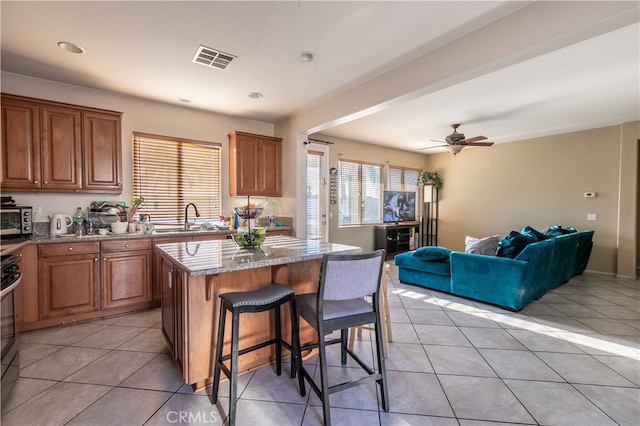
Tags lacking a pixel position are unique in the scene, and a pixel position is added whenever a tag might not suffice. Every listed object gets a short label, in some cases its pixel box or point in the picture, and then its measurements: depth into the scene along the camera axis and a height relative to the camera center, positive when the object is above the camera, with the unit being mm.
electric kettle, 3262 -197
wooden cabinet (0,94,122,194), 2969 +679
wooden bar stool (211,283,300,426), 1682 -731
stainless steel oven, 1815 -814
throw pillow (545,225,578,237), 4863 -426
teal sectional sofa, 3457 -891
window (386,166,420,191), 7304 +776
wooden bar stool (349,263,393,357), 2406 -969
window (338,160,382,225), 6332 +338
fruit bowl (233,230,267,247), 2500 -283
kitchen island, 1923 -604
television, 7098 +28
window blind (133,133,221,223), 3971 +466
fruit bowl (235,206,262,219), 2547 -45
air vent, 2715 +1504
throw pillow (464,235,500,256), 3992 -568
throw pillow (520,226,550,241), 4145 -415
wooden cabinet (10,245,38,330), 2824 -807
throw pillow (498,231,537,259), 3576 -481
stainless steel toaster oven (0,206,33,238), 2887 -150
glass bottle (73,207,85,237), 3385 -195
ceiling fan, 4938 +1156
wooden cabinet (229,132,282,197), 4484 +696
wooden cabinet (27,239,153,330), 2920 -836
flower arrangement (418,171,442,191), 7668 +765
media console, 6637 -763
